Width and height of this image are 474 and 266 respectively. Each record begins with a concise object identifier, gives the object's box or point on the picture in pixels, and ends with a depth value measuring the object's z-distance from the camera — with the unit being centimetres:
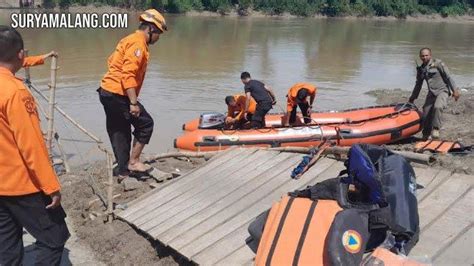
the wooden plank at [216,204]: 392
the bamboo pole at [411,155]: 452
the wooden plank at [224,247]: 330
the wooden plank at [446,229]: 305
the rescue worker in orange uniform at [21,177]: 257
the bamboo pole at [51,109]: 537
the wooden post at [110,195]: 422
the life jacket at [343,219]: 270
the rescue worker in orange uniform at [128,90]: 426
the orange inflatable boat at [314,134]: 733
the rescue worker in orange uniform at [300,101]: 782
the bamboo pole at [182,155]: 564
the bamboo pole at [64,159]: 620
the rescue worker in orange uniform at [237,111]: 798
